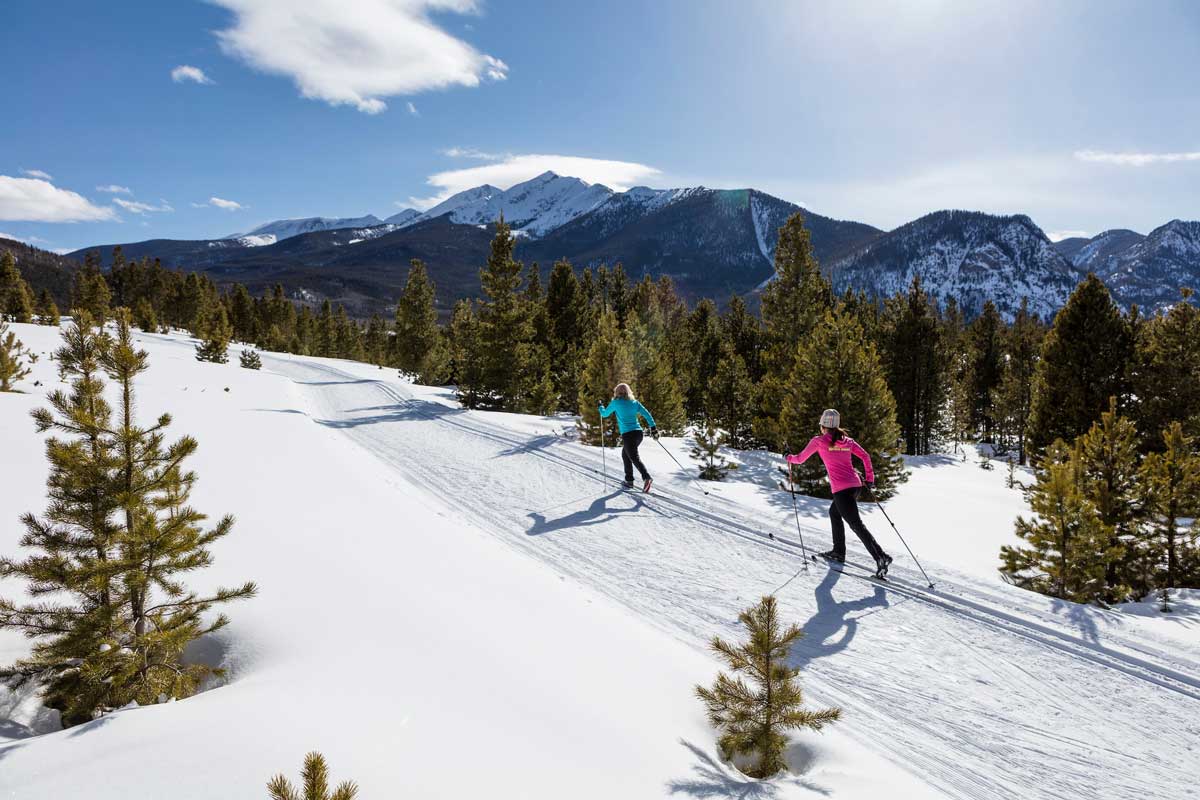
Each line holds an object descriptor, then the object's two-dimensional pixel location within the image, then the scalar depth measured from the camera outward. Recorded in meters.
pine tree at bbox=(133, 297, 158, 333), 66.44
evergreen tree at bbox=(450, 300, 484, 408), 28.75
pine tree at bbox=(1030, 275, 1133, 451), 24.12
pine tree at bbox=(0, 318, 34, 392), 17.14
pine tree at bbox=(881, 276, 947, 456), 38.72
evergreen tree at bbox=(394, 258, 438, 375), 48.62
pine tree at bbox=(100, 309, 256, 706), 4.58
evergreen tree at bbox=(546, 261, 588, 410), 36.67
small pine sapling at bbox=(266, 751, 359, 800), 2.05
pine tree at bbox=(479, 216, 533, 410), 28.56
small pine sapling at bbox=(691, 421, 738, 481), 13.15
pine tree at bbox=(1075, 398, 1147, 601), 9.22
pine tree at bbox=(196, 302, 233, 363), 41.12
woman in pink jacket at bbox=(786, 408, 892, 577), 7.80
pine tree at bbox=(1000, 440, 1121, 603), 7.86
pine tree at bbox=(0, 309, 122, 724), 4.39
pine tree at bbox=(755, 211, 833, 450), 27.16
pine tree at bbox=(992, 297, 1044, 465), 44.75
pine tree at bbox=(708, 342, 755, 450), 24.30
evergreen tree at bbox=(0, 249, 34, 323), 56.75
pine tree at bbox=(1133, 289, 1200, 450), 22.17
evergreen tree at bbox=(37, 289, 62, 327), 51.64
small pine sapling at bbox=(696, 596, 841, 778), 4.02
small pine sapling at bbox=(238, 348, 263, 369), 39.03
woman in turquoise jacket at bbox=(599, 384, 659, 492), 11.81
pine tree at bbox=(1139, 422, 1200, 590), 9.20
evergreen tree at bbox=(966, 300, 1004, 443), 53.47
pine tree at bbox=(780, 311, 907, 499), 14.90
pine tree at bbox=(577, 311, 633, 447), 19.91
